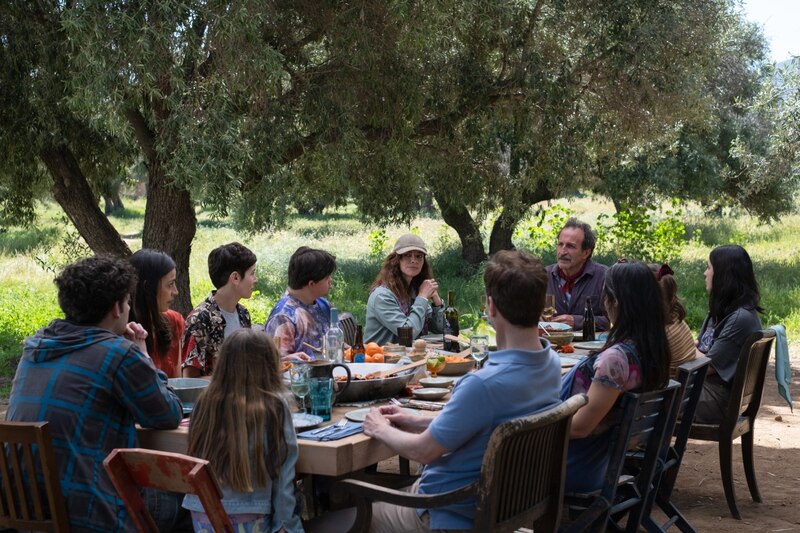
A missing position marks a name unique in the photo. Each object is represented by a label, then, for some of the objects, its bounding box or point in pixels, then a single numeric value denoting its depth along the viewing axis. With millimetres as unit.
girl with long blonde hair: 3172
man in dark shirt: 6992
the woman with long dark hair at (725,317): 5469
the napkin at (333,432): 3407
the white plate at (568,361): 4982
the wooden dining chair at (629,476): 3748
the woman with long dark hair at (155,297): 4766
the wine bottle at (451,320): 6148
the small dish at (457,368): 4742
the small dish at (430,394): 4125
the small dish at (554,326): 6015
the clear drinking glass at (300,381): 3814
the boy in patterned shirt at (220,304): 5152
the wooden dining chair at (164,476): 2787
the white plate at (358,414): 3686
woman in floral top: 3906
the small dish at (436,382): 4352
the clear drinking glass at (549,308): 6249
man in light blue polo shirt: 3121
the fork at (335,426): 3505
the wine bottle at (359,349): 4988
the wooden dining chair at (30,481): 3133
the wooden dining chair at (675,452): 4188
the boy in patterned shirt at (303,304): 5414
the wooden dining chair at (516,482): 3025
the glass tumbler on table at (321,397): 3781
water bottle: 4871
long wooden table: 3285
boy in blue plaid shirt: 3303
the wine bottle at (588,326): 6152
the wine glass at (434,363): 4699
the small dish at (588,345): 5707
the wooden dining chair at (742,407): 5250
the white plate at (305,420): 3568
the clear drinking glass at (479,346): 4852
